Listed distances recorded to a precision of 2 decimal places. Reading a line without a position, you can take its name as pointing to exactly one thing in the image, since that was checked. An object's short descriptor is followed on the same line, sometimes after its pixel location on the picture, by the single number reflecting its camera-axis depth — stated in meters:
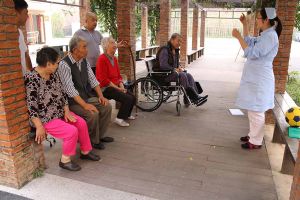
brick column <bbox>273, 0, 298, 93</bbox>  4.07
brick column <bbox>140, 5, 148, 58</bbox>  15.00
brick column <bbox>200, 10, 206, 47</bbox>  17.21
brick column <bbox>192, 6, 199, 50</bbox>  13.98
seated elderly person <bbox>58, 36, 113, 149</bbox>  3.21
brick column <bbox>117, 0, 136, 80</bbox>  4.89
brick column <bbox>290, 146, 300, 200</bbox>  1.96
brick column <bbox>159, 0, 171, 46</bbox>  9.31
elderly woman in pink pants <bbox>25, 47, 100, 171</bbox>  2.73
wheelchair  4.95
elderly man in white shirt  2.98
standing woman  3.20
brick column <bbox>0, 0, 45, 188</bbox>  2.40
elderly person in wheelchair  4.96
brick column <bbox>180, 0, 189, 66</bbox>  10.20
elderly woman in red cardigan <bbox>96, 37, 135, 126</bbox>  4.08
